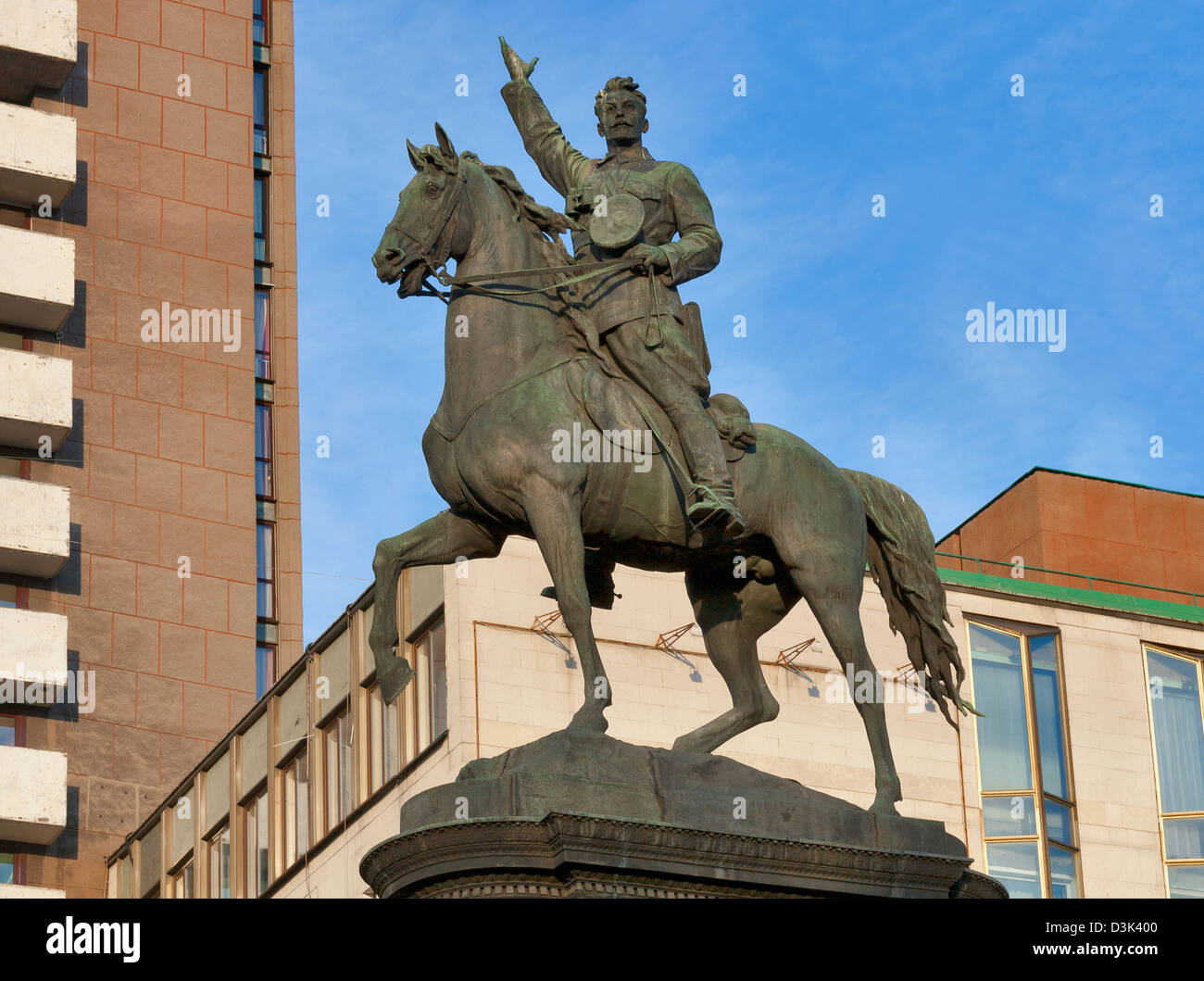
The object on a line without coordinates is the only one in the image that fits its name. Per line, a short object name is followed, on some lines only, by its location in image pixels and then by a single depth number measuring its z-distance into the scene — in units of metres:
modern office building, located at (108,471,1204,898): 46.28
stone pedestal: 15.73
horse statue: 16.81
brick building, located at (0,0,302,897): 62.50
